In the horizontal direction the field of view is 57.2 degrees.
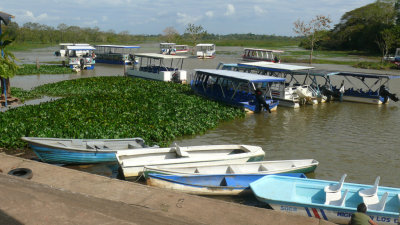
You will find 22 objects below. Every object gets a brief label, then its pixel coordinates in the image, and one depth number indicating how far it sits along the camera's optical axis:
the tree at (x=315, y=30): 58.69
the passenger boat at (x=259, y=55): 48.97
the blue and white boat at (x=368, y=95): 24.75
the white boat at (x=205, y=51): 60.34
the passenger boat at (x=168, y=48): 62.42
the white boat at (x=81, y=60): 41.19
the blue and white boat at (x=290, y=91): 23.61
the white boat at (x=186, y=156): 11.00
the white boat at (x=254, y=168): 10.91
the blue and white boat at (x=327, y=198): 8.38
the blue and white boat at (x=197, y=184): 10.11
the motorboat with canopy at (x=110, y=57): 47.49
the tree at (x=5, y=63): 19.77
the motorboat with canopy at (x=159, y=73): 30.25
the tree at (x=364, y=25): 73.50
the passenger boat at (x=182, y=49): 68.13
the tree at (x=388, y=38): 59.55
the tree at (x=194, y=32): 80.75
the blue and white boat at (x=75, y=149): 11.54
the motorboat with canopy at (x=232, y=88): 21.19
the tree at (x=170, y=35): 101.38
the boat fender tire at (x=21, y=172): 9.64
